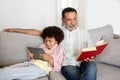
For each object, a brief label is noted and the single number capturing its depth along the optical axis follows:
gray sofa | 2.06
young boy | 1.86
